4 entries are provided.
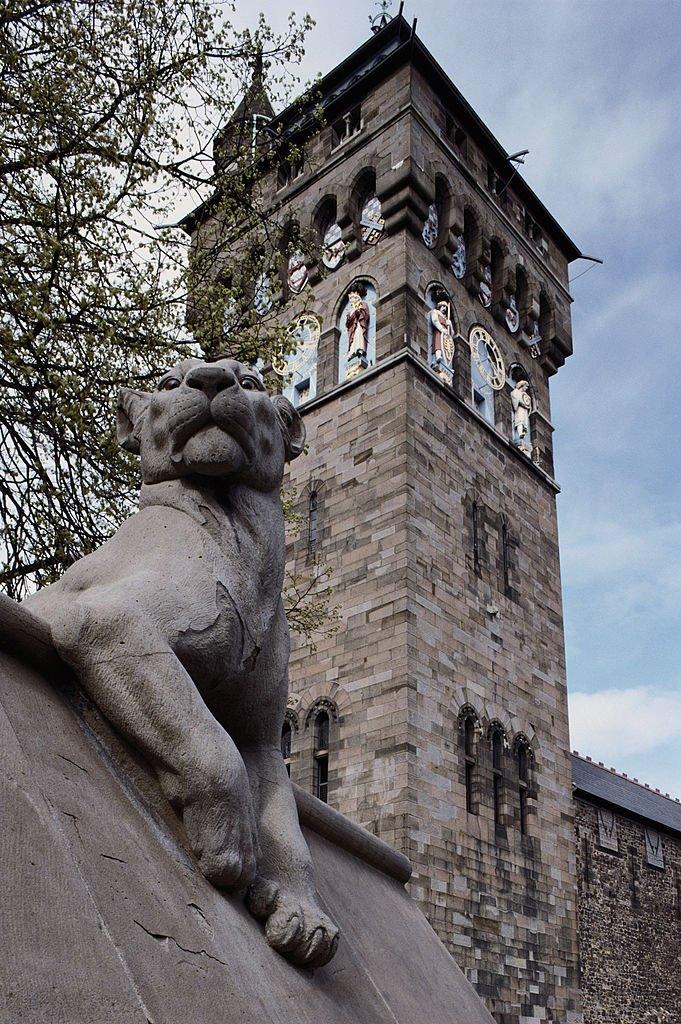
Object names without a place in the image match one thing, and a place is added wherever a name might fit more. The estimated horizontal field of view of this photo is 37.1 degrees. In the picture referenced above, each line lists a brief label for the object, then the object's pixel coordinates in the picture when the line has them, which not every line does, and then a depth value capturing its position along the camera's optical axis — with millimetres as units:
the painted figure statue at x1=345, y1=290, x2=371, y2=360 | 18250
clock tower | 14773
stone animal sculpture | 1838
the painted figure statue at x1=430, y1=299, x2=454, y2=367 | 18516
